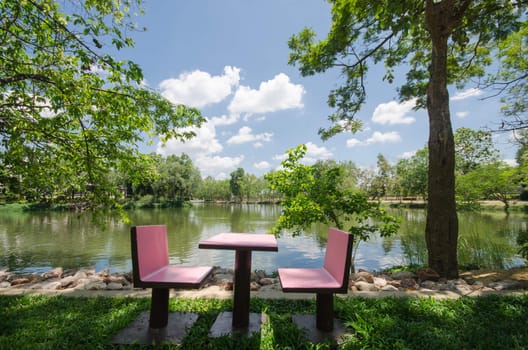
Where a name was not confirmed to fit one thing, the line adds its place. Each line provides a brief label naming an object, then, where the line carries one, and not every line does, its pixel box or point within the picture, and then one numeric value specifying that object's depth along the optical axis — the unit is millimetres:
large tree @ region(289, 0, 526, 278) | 4023
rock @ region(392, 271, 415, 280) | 4090
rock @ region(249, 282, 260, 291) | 3488
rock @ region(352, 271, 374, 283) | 3885
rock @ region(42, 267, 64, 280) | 4870
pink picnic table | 2264
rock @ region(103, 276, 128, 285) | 4098
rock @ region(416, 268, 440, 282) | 3889
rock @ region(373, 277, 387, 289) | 3682
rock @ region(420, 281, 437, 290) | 3616
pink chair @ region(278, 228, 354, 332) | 2049
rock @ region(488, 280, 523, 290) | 3414
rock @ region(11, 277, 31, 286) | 4238
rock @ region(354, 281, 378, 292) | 3495
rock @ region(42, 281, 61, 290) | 3808
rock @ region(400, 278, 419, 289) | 3598
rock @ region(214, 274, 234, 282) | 4111
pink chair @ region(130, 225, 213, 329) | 2068
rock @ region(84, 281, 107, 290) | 3496
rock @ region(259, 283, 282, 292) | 3420
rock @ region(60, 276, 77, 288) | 4008
